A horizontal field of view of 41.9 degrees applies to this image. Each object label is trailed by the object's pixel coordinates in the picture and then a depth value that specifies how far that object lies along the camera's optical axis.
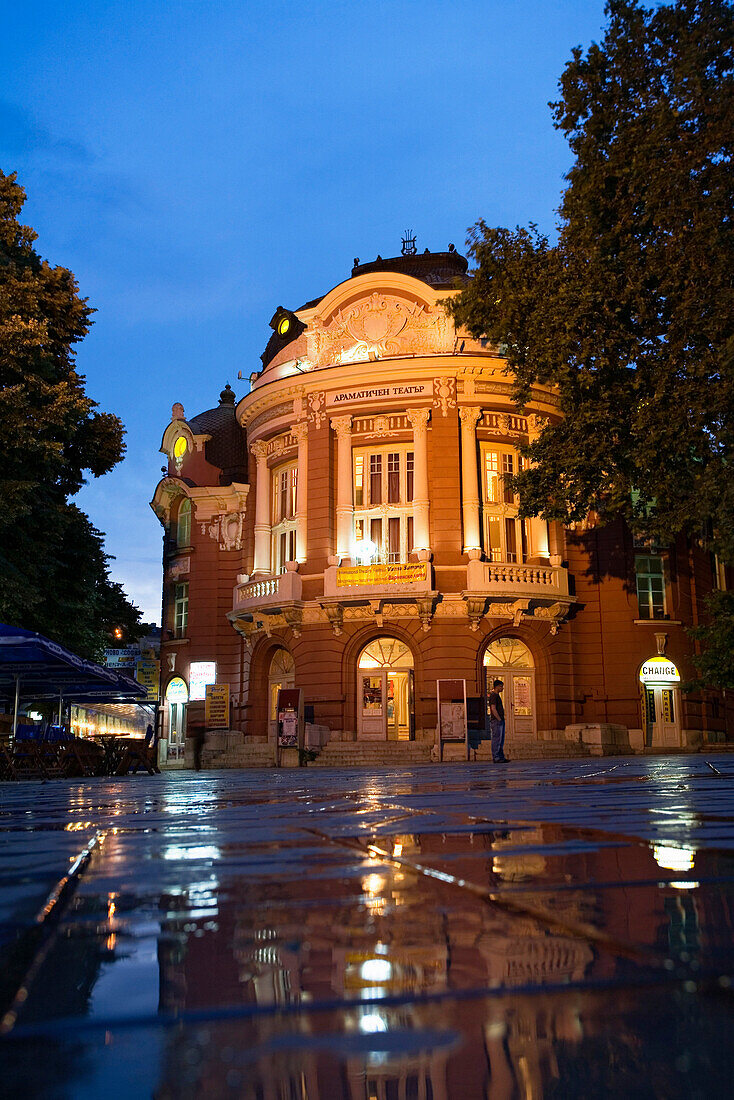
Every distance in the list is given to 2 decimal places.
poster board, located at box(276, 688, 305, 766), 28.52
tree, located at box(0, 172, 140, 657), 20.00
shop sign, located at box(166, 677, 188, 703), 39.12
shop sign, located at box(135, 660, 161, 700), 41.38
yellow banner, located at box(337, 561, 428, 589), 31.05
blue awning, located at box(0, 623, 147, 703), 14.59
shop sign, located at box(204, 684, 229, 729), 34.34
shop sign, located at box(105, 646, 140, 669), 56.09
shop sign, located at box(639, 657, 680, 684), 34.00
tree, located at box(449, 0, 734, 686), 15.17
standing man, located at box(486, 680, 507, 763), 21.38
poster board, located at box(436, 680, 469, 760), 27.64
